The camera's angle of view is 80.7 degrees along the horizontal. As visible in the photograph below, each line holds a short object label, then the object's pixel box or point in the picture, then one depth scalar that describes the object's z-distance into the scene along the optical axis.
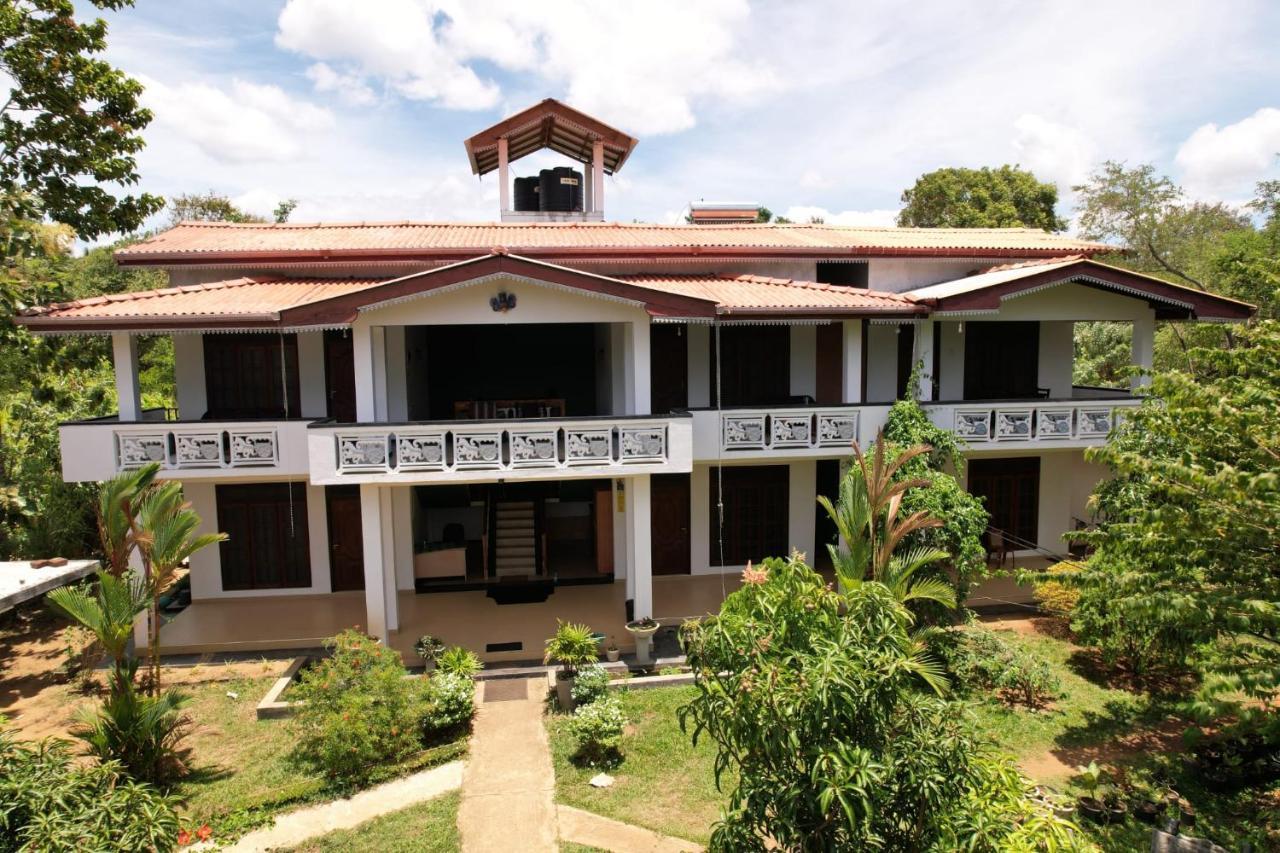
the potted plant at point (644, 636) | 12.91
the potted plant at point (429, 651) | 12.63
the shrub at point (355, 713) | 9.62
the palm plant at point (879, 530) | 10.98
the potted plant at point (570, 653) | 11.52
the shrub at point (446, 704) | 10.59
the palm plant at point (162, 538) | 9.62
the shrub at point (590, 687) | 11.12
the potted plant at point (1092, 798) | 8.77
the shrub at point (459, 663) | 11.52
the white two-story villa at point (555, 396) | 12.73
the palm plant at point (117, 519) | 9.44
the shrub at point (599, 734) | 9.98
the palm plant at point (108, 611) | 9.18
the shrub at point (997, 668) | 11.69
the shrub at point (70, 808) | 6.60
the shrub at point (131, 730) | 9.20
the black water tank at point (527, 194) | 20.78
